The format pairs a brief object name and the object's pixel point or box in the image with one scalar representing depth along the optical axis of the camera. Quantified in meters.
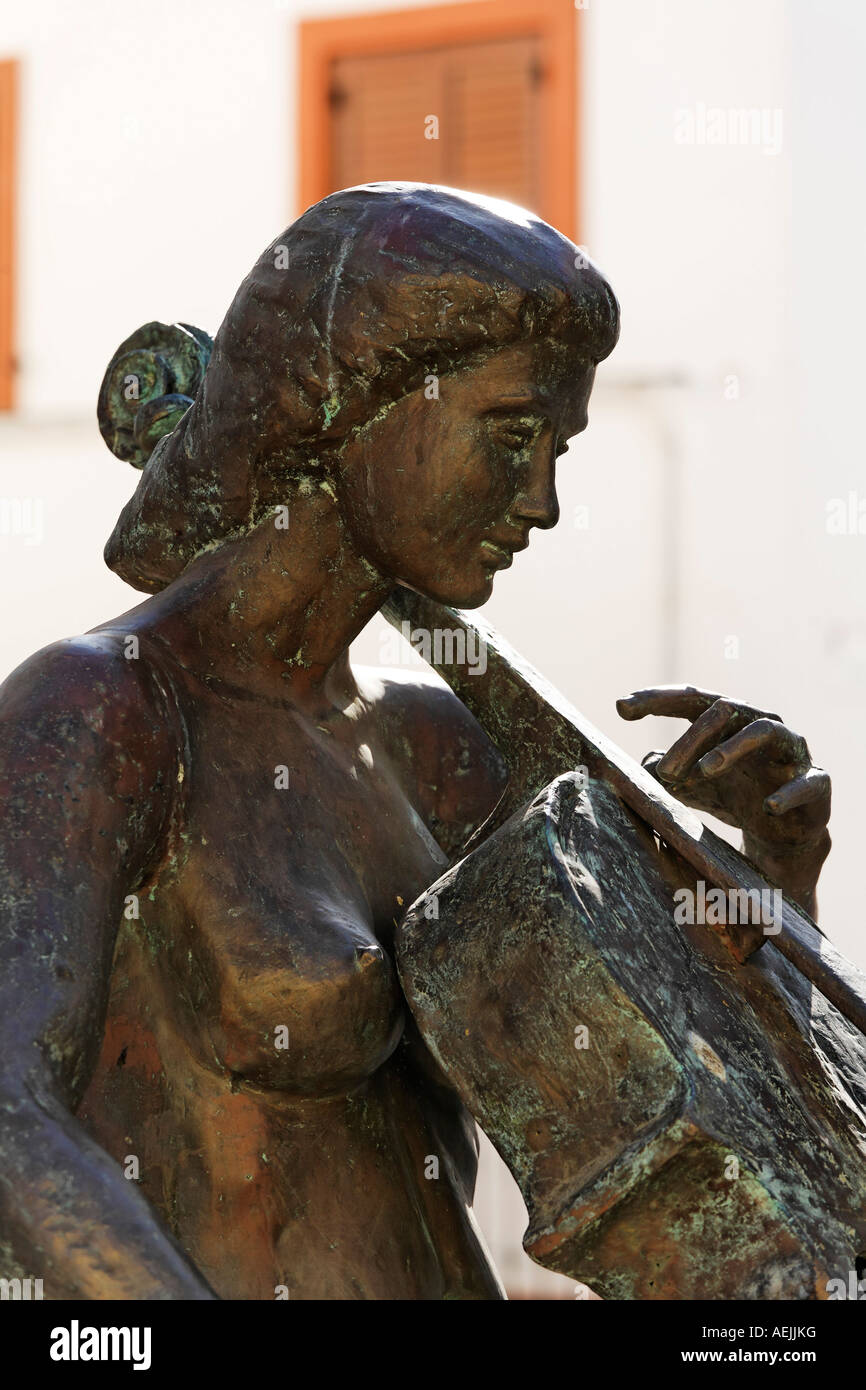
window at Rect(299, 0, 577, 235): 17.20
